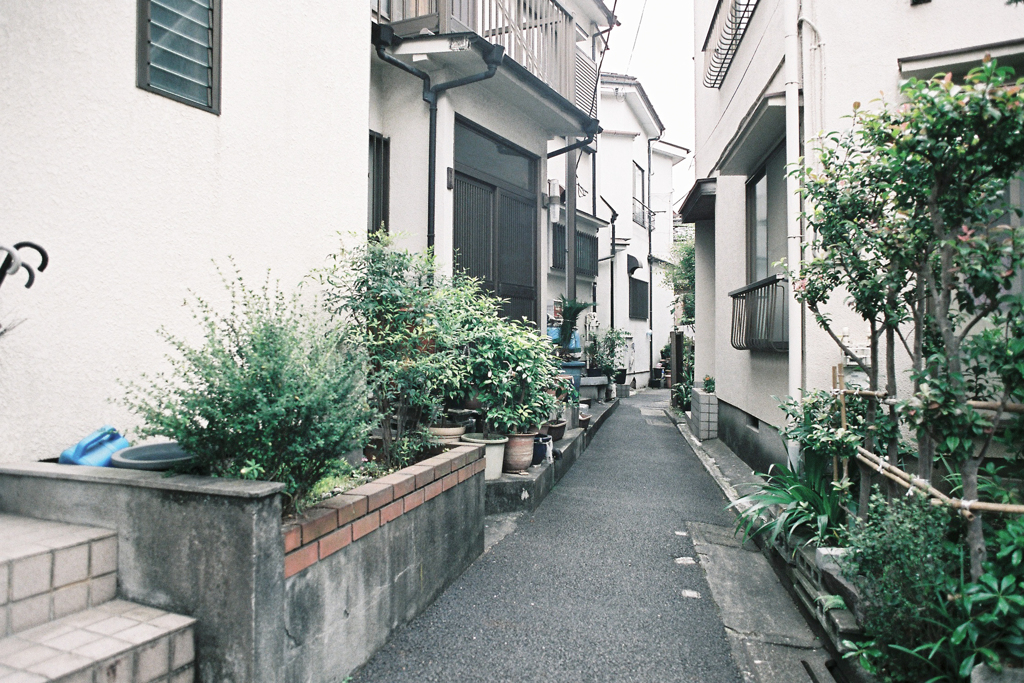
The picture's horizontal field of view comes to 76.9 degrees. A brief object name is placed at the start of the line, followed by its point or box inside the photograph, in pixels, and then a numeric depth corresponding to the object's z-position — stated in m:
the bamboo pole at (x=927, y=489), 2.33
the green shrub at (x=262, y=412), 2.48
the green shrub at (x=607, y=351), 14.88
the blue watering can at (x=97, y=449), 2.95
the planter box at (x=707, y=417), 9.81
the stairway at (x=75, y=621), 1.96
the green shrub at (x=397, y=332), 4.13
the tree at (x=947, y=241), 2.42
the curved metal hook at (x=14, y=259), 2.64
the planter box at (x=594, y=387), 13.07
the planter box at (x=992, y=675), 2.20
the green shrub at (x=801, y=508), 3.85
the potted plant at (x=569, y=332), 9.98
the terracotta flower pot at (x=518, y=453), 5.70
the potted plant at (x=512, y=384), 5.48
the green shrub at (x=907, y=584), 2.47
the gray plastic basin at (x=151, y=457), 2.63
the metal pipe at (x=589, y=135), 9.21
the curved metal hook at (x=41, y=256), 2.74
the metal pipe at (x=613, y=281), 18.10
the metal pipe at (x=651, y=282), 22.66
